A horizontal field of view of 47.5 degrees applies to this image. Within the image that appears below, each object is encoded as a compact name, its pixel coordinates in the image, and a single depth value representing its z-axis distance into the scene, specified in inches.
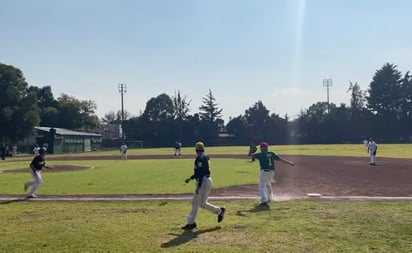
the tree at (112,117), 6239.2
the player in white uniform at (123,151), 1807.3
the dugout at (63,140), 3102.9
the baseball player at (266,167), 577.6
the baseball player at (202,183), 421.7
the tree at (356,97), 4816.9
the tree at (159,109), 4894.4
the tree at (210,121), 4507.9
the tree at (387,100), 4136.3
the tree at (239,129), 4424.0
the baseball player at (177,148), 2050.9
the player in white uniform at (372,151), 1350.9
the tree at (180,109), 4754.4
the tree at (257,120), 4434.1
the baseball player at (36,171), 677.2
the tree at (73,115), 4189.0
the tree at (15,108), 2950.3
